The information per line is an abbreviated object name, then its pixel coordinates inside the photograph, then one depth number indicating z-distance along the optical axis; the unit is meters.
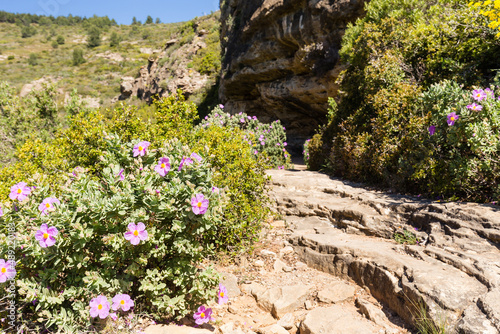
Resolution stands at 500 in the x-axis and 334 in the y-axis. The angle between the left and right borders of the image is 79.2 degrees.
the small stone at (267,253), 4.59
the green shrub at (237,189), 4.34
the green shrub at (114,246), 2.32
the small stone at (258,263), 4.33
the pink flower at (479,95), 3.97
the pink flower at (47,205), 2.34
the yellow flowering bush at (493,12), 4.50
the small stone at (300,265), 4.25
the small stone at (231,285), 3.64
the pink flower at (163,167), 2.75
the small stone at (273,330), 2.99
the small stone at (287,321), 3.12
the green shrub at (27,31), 70.81
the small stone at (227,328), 2.90
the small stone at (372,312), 2.96
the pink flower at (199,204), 2.46
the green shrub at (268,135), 11.23
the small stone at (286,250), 4.62
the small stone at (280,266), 4.21
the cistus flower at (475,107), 3.94
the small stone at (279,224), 5.54
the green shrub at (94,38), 64.19
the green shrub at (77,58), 55.03
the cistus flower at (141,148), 3.04
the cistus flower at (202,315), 2.72
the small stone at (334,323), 2.82
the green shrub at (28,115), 12.69
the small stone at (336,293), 3.41
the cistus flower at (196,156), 2.75
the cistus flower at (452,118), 4.11
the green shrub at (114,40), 63.12
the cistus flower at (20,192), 2.51
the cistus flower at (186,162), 2.74
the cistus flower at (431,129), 4.59
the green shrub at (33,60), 53.00
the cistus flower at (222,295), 2.84
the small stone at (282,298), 3.35
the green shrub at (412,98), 4.39
